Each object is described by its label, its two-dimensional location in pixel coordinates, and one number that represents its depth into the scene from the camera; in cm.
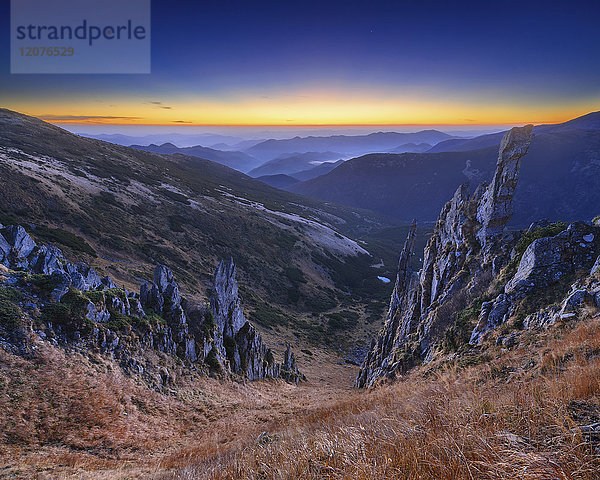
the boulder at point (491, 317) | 1191
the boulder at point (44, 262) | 1872
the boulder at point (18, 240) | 1902
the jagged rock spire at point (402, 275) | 2963
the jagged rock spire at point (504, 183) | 1819
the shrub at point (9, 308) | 1176
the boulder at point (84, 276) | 1606
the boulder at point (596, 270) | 936
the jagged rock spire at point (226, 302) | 2295
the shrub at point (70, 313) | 1325
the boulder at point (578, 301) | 871
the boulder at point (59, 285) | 1390
